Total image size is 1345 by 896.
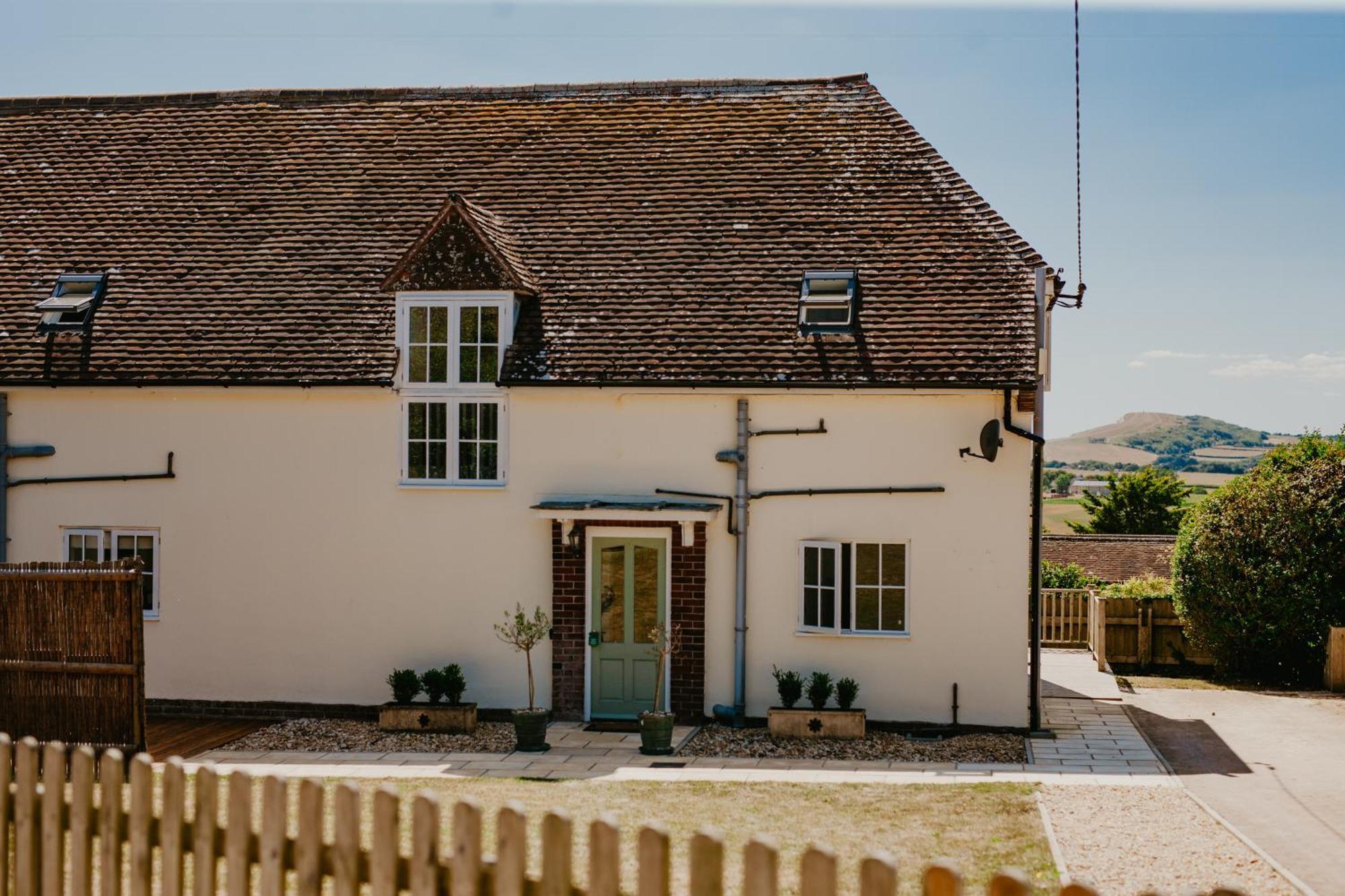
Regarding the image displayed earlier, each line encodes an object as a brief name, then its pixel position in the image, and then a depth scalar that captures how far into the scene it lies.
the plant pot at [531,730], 15.09
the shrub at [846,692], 16.14
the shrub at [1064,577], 33.25
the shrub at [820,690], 16.05
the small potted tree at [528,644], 15.11
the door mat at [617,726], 16.59
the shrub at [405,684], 16.69
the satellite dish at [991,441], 15.80
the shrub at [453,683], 16.58
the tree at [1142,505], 51.31
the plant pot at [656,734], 15.04
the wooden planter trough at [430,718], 16.41
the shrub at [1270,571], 21.83
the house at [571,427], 16.48
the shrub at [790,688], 16.16
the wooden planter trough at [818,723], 15.95
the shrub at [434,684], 16.58
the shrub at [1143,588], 28.48
